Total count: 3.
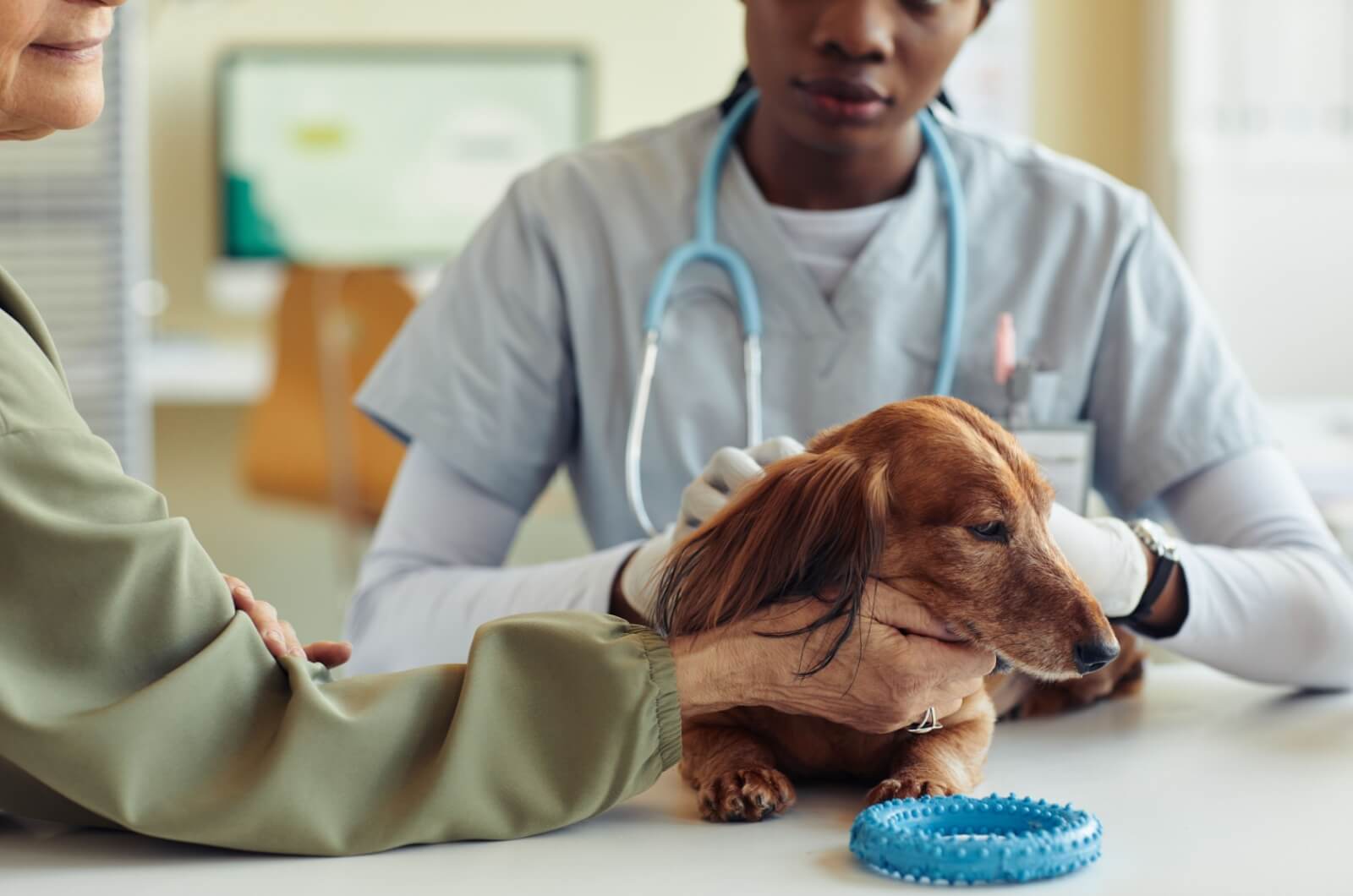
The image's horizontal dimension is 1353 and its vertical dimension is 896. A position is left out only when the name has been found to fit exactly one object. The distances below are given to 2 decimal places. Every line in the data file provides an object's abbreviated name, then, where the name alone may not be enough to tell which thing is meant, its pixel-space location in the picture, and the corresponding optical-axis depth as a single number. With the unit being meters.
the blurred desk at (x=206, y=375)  4.05
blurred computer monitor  4.75
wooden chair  3.78
